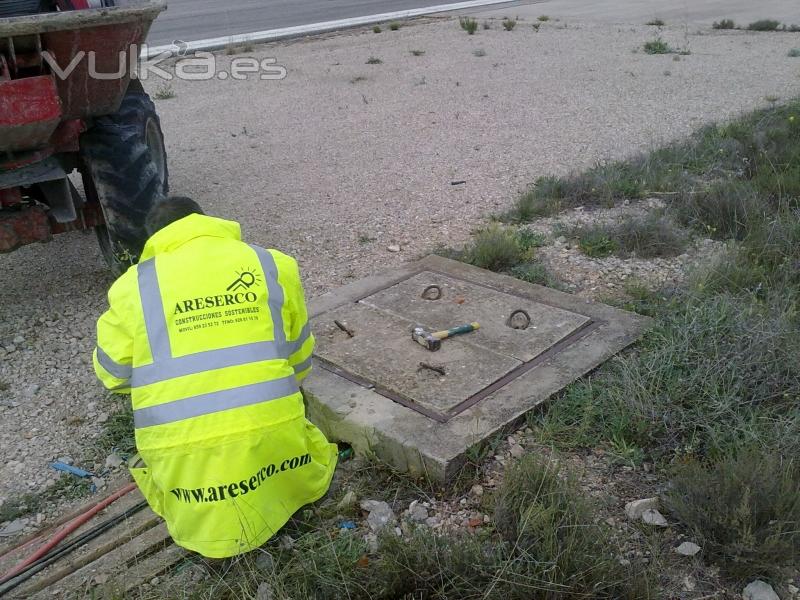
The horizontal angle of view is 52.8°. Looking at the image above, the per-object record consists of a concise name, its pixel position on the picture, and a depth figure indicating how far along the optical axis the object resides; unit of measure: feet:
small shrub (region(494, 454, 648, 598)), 7.95
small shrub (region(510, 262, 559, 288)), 15.13
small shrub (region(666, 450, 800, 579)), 8.27
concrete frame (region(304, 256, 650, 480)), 10.25
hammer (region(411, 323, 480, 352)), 12.36
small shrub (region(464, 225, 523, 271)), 15.71
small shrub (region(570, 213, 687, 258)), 16.05
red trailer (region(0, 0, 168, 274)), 12.05
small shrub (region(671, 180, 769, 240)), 16.37
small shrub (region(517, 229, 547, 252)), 16.65
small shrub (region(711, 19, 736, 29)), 41.91
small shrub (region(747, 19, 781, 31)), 40.45
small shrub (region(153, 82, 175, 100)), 31.42
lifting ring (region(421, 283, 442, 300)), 14.16
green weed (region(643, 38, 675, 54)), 35.91
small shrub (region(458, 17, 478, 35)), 43.11
